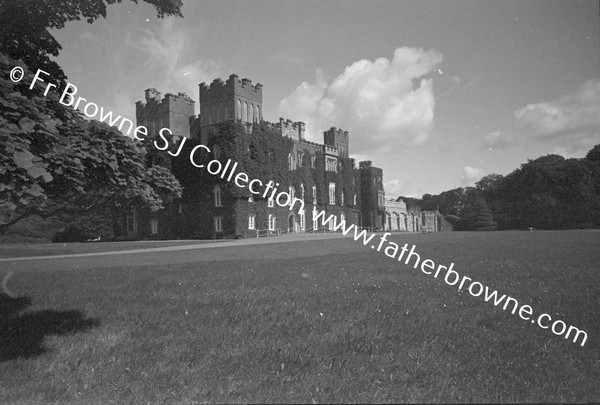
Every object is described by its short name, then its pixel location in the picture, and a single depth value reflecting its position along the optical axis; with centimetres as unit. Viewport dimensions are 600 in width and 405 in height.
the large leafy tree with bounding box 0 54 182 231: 467
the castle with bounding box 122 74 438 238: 3919
